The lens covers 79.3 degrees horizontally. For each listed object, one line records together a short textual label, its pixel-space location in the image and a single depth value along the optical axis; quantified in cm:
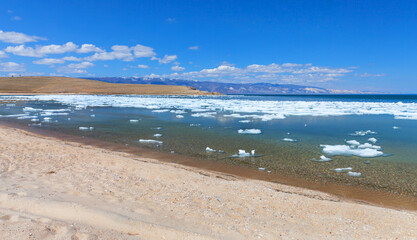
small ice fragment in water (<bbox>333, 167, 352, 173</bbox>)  666
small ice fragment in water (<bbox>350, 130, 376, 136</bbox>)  1215
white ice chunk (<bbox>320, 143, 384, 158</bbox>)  816
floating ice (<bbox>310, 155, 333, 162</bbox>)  751
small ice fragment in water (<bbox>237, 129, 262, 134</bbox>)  1220
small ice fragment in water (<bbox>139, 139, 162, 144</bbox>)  980
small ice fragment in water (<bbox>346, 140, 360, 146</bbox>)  979
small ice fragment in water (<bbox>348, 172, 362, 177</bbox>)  630
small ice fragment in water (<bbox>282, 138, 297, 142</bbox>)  1035
